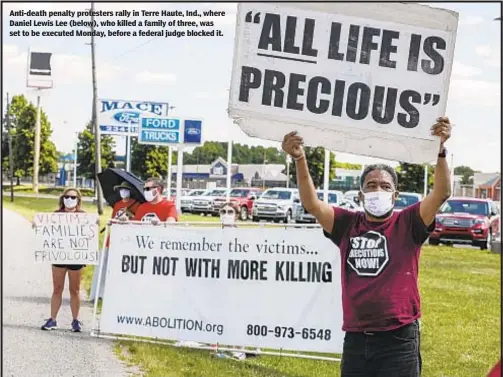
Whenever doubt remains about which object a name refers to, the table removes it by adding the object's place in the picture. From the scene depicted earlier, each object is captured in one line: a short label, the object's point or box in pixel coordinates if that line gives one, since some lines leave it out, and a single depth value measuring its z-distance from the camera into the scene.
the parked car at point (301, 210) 37.31
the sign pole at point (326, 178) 22.03
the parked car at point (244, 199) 41.86
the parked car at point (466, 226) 25.80
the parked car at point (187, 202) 46.06
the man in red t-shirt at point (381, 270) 4.38
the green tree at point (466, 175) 97.50
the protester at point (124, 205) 11.00
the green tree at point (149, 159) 63.03
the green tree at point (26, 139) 59.22
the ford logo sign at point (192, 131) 22.58
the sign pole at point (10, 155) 51.63
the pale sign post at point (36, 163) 54.45
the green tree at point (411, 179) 63.64
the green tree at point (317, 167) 63.62
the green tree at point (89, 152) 61.53
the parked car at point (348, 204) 34.34
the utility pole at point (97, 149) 33.41
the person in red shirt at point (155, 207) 10.06
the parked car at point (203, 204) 44.97
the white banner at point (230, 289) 8.29
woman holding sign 9.70
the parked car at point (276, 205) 38.91
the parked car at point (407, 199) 28.35
